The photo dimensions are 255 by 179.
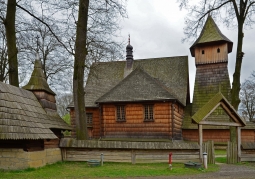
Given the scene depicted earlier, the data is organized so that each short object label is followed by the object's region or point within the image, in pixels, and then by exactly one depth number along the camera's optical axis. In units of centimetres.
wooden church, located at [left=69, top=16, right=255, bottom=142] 2055
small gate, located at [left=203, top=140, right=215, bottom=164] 1245
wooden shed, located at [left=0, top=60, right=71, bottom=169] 961
